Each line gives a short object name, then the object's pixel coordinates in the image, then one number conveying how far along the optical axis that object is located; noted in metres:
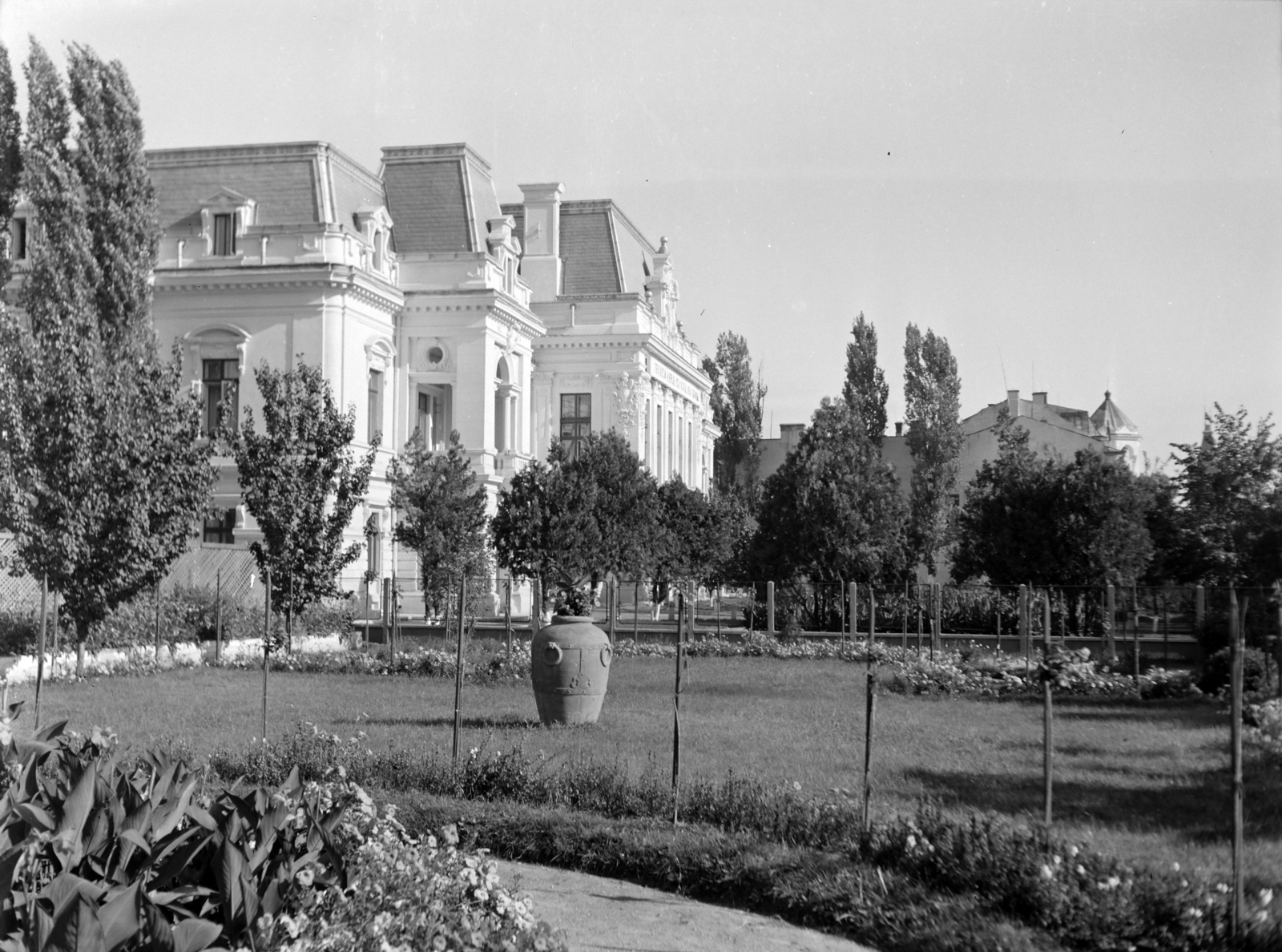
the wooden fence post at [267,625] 13.08
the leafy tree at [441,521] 32.44
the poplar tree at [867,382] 54.56
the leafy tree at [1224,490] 24.59
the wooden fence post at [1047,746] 7.45
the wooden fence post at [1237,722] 5.89
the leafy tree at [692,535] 41.31
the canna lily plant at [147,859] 4.29
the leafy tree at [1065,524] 29.55
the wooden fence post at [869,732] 7.89
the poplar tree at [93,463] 20.47
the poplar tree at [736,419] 62.50
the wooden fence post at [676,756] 8.78
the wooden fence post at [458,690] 10.50
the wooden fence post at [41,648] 12.65
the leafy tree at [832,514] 33.78
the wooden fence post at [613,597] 25.95
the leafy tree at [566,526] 32.62
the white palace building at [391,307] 39.94
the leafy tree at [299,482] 22.58
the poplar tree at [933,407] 54.00
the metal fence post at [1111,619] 18.30
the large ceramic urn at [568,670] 13.94
